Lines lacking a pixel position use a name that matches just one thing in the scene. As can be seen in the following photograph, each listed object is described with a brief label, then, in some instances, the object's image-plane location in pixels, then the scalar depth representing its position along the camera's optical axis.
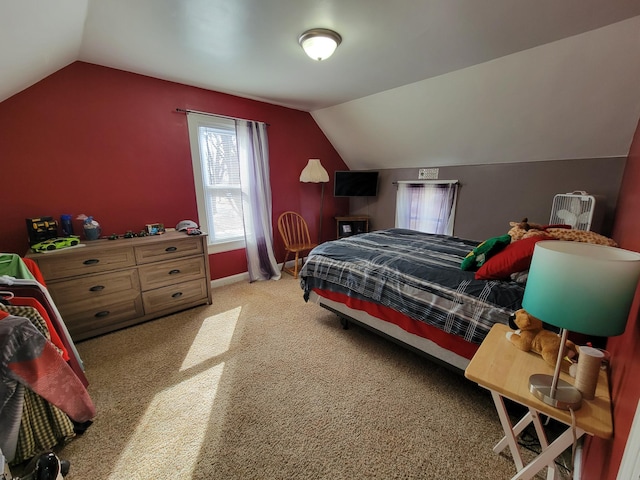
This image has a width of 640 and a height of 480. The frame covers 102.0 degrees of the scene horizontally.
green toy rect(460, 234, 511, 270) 1.75
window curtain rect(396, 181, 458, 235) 3.72
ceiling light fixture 1.84
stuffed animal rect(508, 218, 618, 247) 1.68
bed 1.50
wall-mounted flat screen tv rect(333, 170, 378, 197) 4.29
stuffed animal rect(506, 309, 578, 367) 1.02
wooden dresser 2.05
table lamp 0.65
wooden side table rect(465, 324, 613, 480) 0.80
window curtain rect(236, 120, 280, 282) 3.35
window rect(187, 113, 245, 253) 3.04
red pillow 1.53
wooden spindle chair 3.82
